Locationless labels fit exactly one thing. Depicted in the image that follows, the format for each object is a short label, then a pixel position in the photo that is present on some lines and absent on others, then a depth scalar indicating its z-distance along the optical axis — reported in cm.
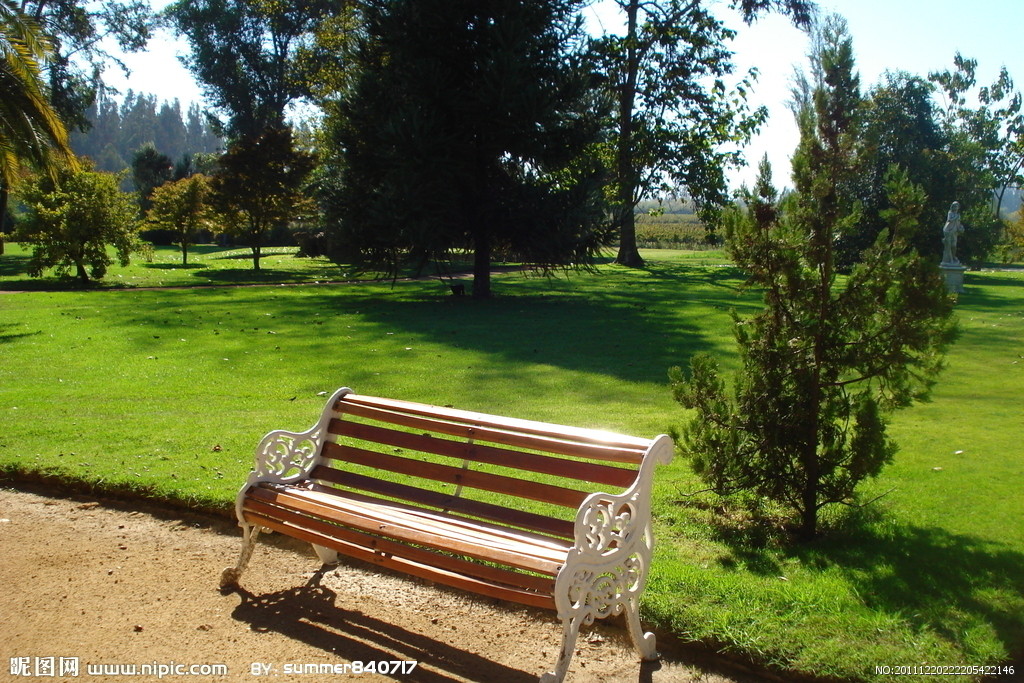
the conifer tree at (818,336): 457
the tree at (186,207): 2973
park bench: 345
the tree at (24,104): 1345
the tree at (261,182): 2820
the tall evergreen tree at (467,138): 1772
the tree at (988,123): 5291
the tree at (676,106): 3284
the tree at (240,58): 5400
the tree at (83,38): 3688
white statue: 2377
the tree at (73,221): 2064
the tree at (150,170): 5500
